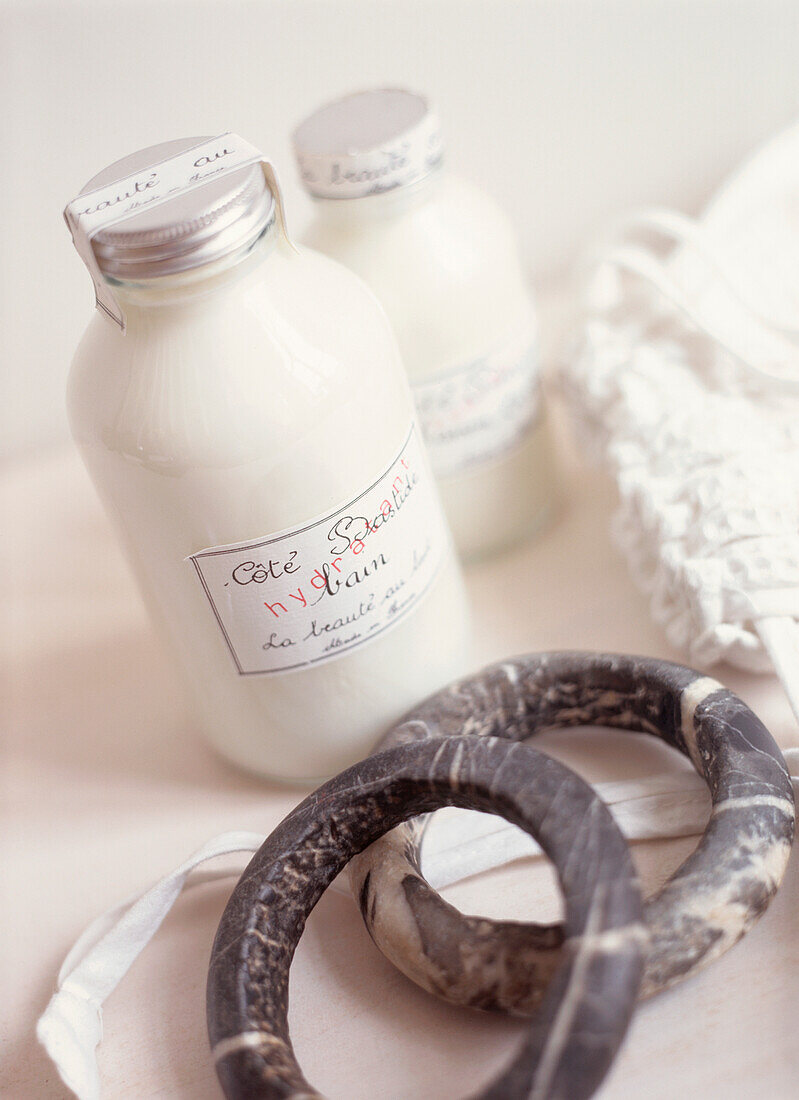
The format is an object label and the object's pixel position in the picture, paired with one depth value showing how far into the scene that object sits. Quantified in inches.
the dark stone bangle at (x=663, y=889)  12.6
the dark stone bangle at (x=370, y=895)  10.5
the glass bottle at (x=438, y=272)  18.3
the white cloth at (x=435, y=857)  15.1
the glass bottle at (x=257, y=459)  13.9
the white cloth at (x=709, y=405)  17.0
